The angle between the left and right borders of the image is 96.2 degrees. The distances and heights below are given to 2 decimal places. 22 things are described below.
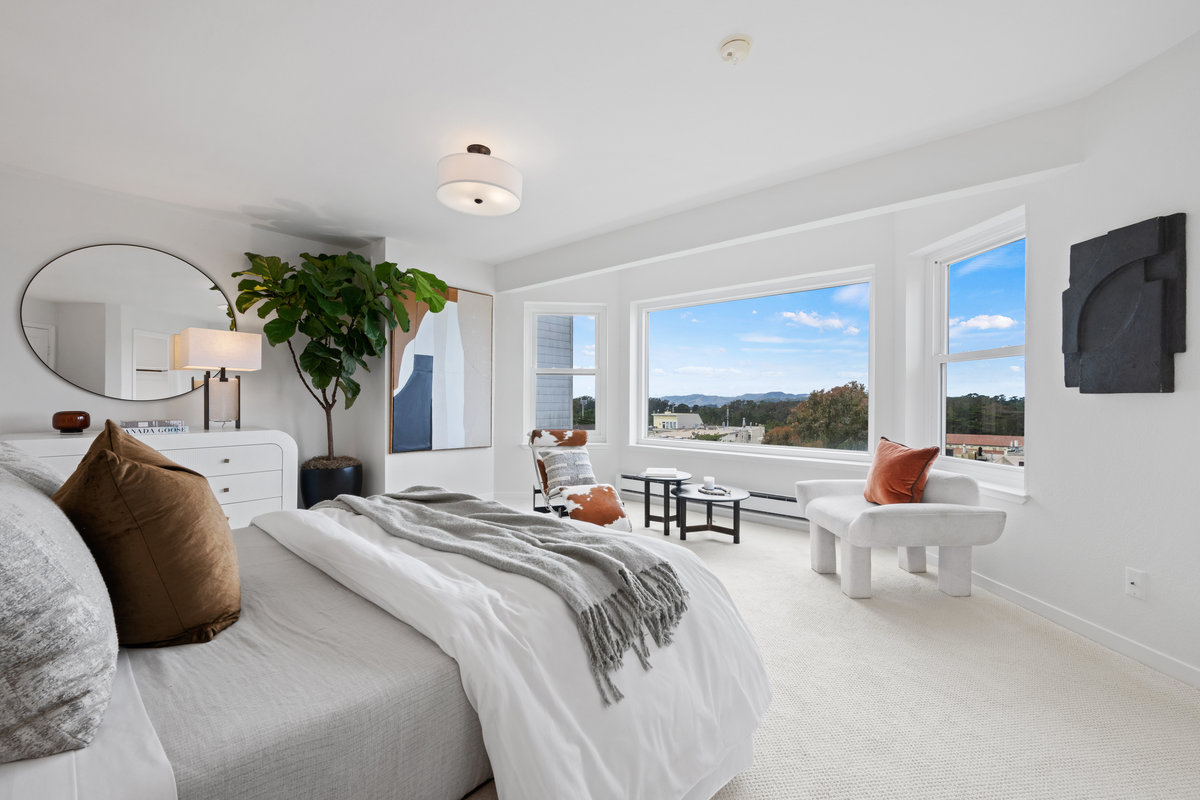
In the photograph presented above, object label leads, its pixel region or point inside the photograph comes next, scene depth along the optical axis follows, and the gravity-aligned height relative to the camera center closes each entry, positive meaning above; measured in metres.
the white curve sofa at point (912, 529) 2.74 -0.66
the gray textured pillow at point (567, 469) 4.20 -0.53
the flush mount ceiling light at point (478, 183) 2.65 +1.09
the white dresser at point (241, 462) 3.19 -0.41
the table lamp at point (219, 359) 3.37 +0.25
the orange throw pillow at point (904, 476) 3.06 -0.41
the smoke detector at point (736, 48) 1.99 +1.33
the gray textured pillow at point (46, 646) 0.70 -0.35
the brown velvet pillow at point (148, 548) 1.06 -0.31
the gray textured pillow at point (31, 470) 1.19 -0.17
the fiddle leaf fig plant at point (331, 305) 3.79 +0.68
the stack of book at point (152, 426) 3.21 -0.18
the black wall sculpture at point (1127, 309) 2.13 +0.41
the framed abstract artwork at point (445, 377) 4.52 +0.20
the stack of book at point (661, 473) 4.36 -0.58
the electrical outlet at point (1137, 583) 2.23 -0.74
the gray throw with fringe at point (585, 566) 1.28 -0.45
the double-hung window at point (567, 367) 5.62 +0.36
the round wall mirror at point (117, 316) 3.26 +0.52
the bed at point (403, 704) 0.80 -0.52
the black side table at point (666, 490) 4.23 -0.70
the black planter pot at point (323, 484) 4.02 -0.64
